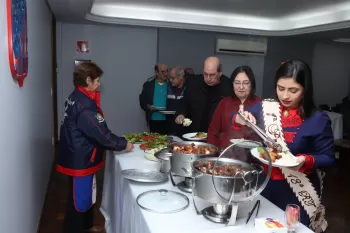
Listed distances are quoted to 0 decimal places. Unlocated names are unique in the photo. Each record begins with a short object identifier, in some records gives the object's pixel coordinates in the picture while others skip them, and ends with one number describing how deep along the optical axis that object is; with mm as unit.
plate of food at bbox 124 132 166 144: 2363
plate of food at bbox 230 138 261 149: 1450
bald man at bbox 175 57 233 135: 2250
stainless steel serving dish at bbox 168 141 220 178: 1343
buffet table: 1139
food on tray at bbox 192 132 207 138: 2236
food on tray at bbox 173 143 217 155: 1465
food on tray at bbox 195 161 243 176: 1135
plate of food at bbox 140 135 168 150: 2142
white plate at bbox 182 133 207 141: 2204
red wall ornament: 1278
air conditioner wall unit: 5301
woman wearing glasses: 1795
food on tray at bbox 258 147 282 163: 1244
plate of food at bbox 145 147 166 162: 1908
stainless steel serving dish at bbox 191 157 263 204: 1053
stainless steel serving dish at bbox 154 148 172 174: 1633
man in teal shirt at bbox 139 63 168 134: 3582
